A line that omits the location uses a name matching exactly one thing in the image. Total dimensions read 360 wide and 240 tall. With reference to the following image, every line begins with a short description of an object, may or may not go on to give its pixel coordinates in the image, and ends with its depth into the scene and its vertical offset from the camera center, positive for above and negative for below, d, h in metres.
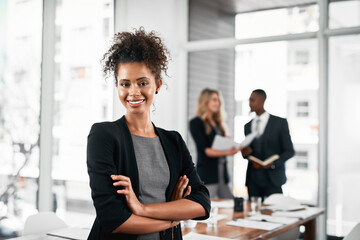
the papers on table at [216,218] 3.06 -0.71
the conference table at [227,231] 2.68 -0.71
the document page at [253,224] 3.04 -0.72
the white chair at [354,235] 2.48 -0.62
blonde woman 5.86 -0.29
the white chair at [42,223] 2.88 -0.69
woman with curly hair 1.53 -0.15
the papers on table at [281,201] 4.24 -0.74
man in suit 5.48 -0.30
